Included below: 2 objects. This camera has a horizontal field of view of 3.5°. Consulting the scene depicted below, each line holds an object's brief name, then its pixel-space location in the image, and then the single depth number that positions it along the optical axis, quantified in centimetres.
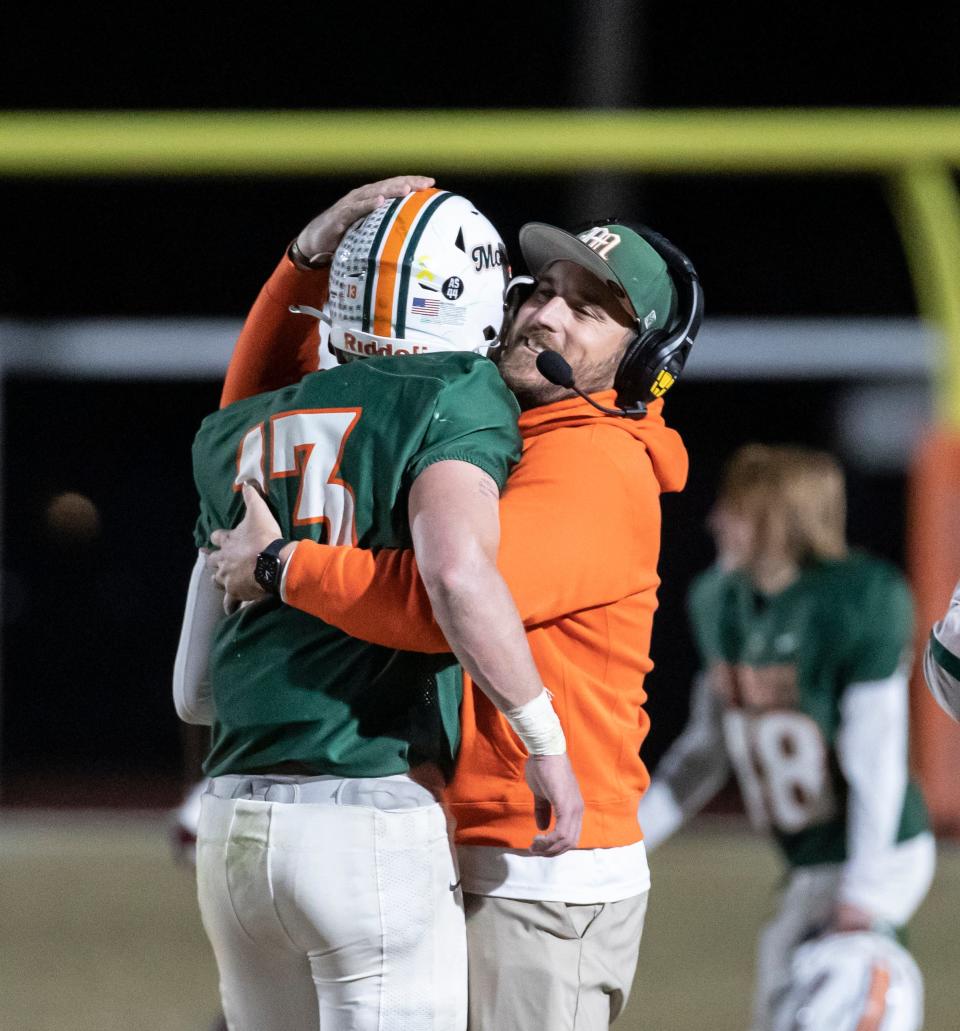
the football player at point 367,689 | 2391
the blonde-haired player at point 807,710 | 2568
